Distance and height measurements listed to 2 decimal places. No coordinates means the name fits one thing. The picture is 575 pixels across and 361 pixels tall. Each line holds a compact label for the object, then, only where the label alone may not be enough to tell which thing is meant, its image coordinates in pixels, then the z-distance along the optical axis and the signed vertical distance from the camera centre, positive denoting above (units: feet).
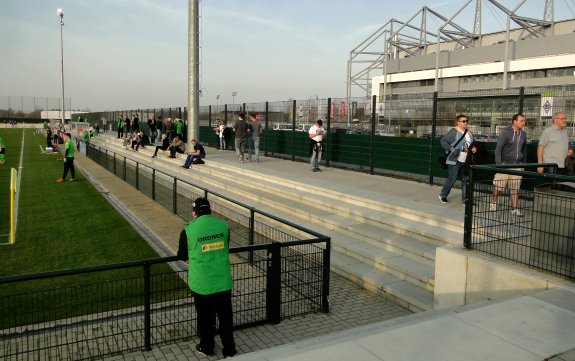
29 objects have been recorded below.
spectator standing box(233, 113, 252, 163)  58.54 -0.07
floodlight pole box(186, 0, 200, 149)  67.10 +8.53
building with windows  182.50 +36.29
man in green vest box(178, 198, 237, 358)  15.70 -4.67
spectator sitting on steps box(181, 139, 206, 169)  62.49 -3.31
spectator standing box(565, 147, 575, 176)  29.40 -1.61
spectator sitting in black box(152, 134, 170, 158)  78.48 -2.75
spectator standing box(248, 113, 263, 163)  60.26 +0.08
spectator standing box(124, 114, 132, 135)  108.37 +0.49
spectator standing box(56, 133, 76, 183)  60.23 -3.71
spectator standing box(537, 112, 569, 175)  26.43 -0.37
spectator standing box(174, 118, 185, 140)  79.81 +0.19
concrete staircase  22.59 -5.79
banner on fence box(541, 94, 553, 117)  33.65 +2.18
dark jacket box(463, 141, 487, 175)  30.01 -1.28
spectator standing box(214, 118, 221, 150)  86.56 -0.21
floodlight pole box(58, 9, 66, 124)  167.67 +29.75
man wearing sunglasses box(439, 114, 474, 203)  30.96 -0.71
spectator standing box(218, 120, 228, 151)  84.70 -1.07
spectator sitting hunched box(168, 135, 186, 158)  73.77 -2.90
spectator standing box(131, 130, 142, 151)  97.33 -2.36
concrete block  18.61 -5.68
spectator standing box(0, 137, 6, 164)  75.16 -4.18
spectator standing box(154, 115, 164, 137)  106.03 +0.17
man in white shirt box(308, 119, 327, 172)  50.34 -1.19
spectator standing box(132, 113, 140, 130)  102.83 +1.14
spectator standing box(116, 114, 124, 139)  128.36 +0.27
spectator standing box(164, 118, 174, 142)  90.01 -0.20
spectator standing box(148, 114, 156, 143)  106.04 +0.13
